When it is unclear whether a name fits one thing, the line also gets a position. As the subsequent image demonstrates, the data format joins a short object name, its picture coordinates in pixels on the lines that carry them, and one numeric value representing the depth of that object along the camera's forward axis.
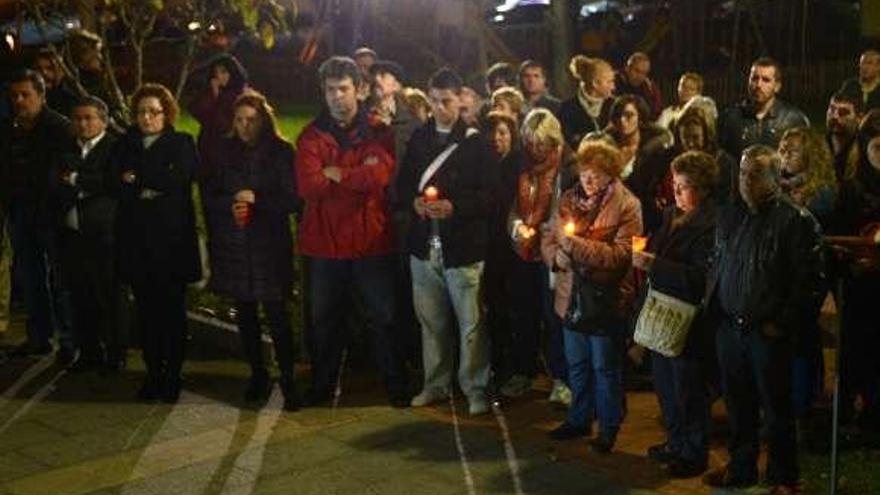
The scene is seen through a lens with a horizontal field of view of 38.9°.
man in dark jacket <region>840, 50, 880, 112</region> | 9.21
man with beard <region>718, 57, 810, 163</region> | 8.34
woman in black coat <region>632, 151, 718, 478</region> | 5.96
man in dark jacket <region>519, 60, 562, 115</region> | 9.57
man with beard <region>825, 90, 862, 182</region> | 7.05
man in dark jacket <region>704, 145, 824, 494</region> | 5.52
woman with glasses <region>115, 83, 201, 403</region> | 7.54
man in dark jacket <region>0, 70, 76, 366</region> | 8.56
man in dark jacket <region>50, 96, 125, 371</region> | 8.20
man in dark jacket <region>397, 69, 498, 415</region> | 7.20
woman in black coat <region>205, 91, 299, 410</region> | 7.42
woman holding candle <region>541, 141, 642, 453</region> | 6.41
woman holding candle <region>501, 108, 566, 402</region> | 7.27
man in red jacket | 7.32
